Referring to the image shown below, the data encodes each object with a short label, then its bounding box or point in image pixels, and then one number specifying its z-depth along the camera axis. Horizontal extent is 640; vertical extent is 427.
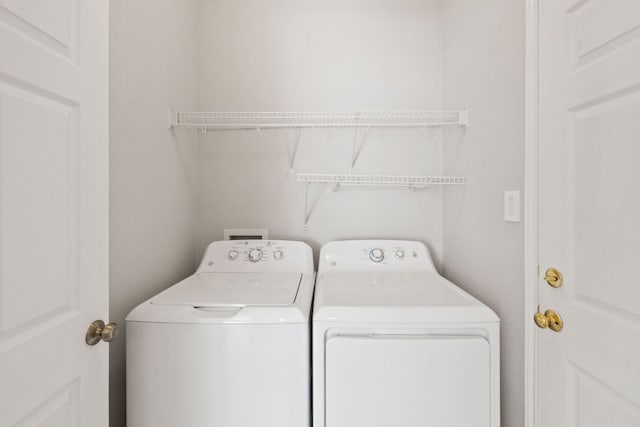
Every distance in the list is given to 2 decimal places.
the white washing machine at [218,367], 1.04
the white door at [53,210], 0.62
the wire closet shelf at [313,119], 1.67
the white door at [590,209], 0.71
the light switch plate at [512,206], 1.10
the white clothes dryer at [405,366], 1.02
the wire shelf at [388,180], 1.58
